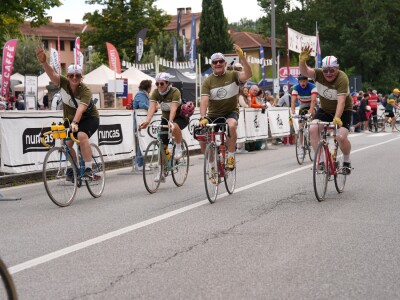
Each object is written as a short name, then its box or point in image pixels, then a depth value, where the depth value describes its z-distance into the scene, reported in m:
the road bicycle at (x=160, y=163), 11.25
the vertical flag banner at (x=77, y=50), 27.72
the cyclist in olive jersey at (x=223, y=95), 10.40
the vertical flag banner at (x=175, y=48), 43.36
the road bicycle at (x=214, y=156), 9.95
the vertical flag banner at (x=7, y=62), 25.81
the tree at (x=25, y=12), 27.64
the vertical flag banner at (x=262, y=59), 35.85
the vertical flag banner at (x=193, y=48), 37.14
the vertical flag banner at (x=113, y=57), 29.31
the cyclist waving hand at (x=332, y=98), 10.14
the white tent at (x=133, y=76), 38.72
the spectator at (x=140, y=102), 15.64
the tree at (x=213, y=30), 87.62
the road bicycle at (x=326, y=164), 9.86
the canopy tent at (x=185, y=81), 33.44
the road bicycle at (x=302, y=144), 16.41
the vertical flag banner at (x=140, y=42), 38.66
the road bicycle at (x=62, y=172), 9.97
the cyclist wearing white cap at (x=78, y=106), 10.38
